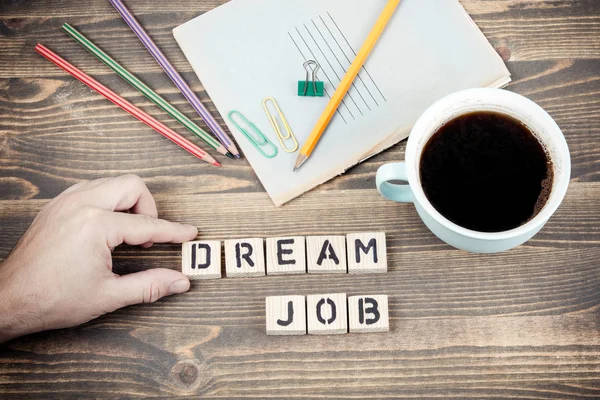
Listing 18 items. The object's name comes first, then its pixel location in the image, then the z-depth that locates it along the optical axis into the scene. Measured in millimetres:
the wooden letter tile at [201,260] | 831
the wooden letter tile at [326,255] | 830
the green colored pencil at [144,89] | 876
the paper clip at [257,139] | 874
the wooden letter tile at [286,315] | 806
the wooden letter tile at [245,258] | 831
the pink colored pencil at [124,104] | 874
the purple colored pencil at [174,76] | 879
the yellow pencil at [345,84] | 856
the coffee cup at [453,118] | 674
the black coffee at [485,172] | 742
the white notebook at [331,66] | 869
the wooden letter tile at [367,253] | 824
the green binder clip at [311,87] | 878
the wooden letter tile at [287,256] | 832
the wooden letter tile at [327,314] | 804
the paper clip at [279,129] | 875
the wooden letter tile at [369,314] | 801
